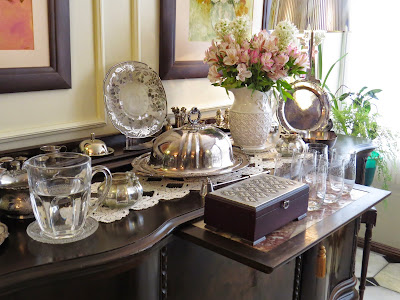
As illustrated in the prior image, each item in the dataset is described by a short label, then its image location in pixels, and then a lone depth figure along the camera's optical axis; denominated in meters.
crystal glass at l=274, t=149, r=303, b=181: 1.16
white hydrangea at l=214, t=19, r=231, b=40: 1.44
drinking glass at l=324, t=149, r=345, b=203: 1.17
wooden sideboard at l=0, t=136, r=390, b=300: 0.79
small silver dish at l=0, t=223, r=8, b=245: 0.83
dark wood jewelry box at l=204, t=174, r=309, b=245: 0.91
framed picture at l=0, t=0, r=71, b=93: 1.19
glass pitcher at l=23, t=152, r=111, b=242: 0.86
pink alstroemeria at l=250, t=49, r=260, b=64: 1.37
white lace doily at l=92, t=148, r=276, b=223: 0.99
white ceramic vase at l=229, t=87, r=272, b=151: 1.49
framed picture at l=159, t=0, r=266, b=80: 1.59
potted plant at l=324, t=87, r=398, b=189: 2.31
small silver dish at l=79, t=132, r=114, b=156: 1.30
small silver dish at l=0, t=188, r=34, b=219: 0.93
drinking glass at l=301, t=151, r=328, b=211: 1.13
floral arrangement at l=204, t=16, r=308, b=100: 1.38
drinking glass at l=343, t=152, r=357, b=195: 1.23
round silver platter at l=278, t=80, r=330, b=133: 1.69
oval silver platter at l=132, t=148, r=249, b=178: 1.16
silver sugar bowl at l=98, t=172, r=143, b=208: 1.00
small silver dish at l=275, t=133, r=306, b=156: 1.46
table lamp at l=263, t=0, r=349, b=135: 1.69
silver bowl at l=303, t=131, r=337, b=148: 1.56
